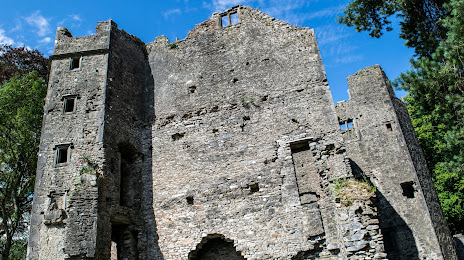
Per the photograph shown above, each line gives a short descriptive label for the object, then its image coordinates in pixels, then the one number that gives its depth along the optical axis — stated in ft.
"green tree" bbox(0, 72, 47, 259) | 52.01
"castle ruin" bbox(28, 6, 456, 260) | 33.09
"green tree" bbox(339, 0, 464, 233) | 26.25
